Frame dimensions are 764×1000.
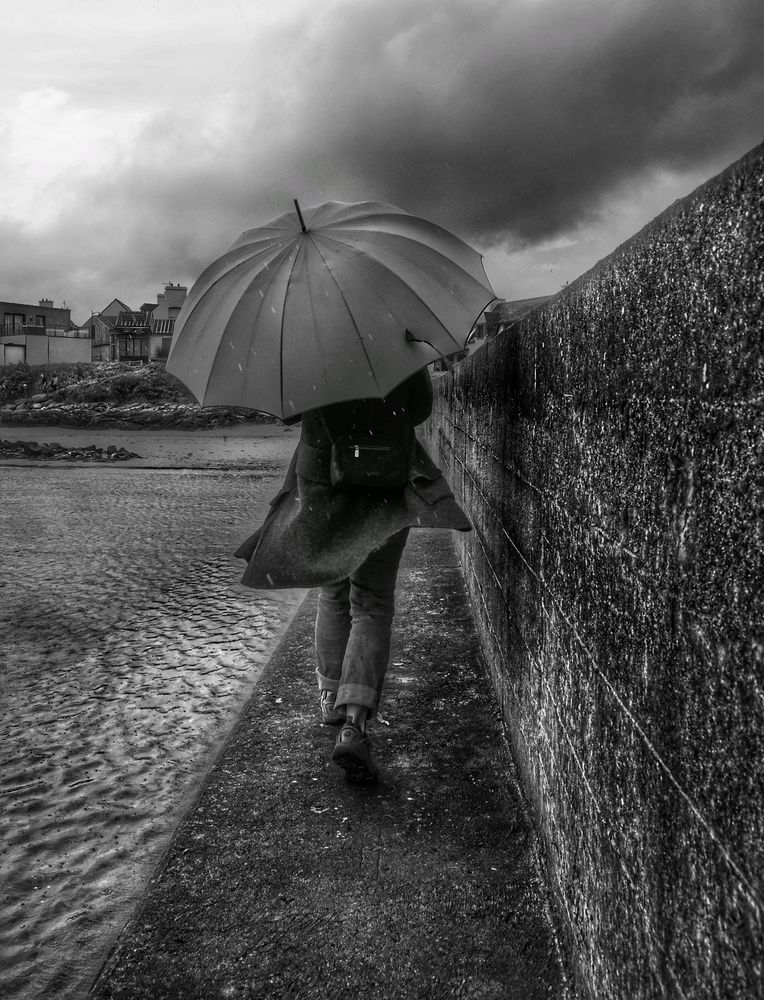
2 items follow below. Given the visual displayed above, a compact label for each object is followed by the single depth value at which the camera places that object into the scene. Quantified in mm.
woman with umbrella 2838
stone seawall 1061
